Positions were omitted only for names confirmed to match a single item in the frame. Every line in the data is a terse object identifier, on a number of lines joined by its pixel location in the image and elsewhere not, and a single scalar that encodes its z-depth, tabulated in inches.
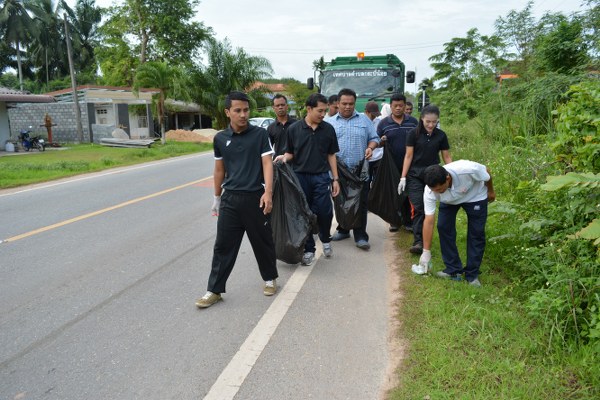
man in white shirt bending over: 170.1
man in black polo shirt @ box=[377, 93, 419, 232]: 248.4
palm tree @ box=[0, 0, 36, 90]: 1768.0
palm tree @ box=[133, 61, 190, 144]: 973.8
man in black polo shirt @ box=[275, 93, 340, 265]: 213.0
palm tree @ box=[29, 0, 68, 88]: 1884.8
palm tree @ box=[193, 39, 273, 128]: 1295.0
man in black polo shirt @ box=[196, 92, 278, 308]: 168.2
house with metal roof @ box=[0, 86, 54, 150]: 865.5
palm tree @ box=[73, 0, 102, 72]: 2132.1
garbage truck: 474.3
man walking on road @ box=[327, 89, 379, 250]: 235.8
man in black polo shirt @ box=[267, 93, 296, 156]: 244.0
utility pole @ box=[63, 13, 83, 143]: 987.8
